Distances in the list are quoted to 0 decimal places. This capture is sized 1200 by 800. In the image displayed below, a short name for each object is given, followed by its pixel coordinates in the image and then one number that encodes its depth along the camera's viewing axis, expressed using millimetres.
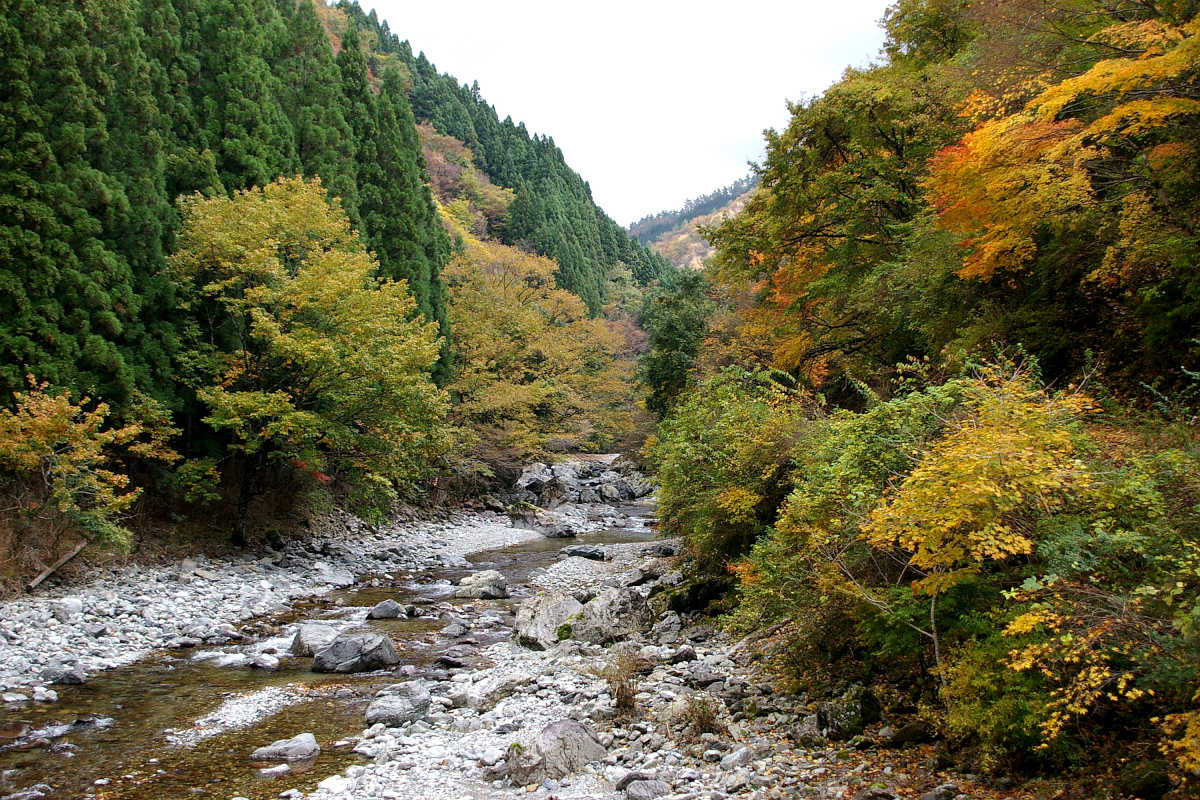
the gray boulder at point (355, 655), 9959
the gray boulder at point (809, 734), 5930
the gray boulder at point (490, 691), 8422
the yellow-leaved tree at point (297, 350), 15344
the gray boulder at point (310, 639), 10617
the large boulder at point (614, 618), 11062
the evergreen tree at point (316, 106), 22875
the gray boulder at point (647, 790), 5545
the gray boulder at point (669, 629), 10422
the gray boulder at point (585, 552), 20281
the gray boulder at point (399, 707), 7926
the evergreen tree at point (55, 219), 12016
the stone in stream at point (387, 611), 13070
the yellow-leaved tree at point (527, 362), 28641
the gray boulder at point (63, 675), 8805
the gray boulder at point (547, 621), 11172
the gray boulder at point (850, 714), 5879
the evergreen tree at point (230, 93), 18438
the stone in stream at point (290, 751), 6891
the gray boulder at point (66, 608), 10688
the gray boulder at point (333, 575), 15875
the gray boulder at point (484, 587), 15289
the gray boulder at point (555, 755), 6191
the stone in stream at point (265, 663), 9906
